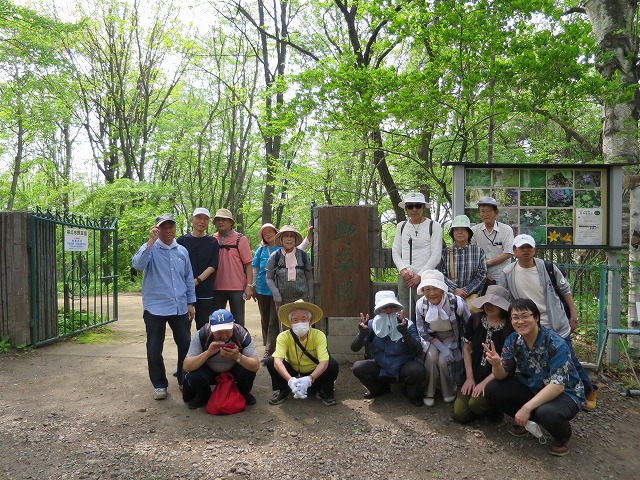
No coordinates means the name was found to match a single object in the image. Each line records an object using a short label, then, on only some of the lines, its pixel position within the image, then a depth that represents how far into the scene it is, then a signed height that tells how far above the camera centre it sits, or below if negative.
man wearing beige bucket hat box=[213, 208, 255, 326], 5.52 -0.46
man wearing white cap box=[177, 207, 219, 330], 5.18 -0.37
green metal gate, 6.50 -0.64
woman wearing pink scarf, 5.41 -0.49
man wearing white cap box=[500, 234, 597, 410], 4.36 -0.59
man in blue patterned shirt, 3.44 -1.20
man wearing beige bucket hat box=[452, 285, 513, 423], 3.94 -1.06
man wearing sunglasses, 4.94 -0.15
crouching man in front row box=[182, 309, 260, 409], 4.13 -1.18
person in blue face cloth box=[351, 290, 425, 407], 4.39 -1.19
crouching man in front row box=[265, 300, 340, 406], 4.48 -1.26
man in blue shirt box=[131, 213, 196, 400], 4.48 -0.62
